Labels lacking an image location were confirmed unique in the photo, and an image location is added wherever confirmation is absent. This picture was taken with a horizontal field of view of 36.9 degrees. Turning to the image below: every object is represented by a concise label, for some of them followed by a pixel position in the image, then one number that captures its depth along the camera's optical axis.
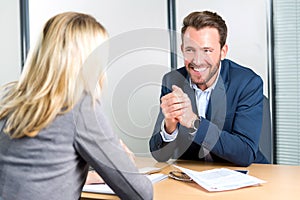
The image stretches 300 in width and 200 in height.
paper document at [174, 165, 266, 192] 1.53
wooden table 1.46
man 1.83
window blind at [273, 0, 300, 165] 2.74
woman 1.16
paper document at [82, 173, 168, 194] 1.53
